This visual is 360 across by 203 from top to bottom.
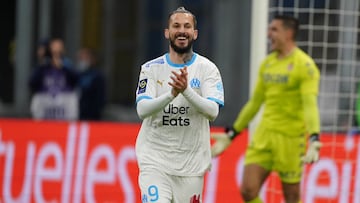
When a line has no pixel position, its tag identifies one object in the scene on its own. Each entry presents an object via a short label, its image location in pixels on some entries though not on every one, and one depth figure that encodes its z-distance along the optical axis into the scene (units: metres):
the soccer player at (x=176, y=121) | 17.77
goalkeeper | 22.09
